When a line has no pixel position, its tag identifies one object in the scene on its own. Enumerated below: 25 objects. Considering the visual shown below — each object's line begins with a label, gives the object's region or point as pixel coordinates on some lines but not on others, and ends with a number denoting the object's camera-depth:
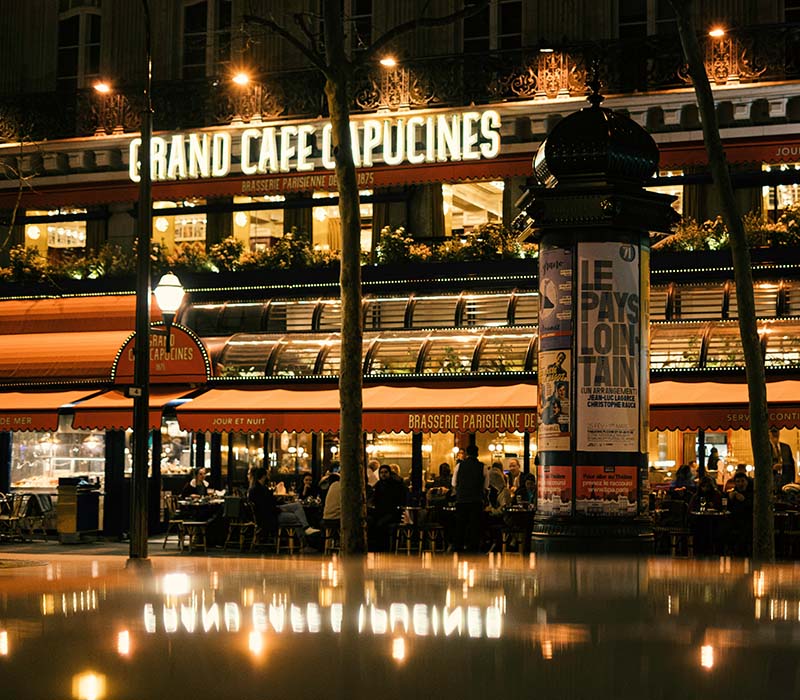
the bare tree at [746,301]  17.09
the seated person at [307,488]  24.12
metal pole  17.67
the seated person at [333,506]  21.11
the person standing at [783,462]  23.16
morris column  14.14
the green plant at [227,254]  26.88
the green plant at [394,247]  25.58
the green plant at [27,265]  28.48
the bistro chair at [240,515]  22.55
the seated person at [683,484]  22.31
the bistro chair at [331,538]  21.47
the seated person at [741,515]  19.47
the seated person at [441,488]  22.90
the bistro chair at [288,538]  21.87
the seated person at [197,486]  25.22
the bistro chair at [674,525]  20.69
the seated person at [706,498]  20.34
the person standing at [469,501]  19.58
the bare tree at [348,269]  18.38
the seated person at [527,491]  22.34
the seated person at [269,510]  21.75
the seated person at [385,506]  20.62
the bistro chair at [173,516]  22.80
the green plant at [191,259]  27.02
